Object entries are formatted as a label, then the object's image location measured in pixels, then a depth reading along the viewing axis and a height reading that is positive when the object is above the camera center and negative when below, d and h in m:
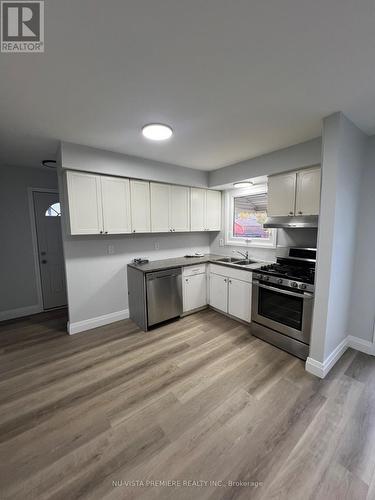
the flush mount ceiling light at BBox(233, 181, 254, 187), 3.40 +0.74
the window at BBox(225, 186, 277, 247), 3.56 +0.18
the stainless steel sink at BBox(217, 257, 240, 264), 3.79 -0.59
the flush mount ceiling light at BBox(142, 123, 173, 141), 2.07 +1.00
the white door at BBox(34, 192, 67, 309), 3.78 -0.37
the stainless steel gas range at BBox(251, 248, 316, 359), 2.31 -0.91
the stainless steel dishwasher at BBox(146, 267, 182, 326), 3.05 -1.04
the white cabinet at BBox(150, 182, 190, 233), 3.43 +0.35
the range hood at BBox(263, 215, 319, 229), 2.42 +0.08
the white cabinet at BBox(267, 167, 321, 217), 2.45 +0.44
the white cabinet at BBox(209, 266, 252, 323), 3.08 -1.07
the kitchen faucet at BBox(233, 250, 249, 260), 3.71 -0.49
